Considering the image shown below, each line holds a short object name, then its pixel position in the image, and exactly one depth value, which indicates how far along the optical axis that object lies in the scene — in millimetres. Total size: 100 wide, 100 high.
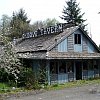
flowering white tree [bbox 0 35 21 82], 13515
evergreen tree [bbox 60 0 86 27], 39042
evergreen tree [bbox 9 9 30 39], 40038
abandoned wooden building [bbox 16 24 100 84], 18216
